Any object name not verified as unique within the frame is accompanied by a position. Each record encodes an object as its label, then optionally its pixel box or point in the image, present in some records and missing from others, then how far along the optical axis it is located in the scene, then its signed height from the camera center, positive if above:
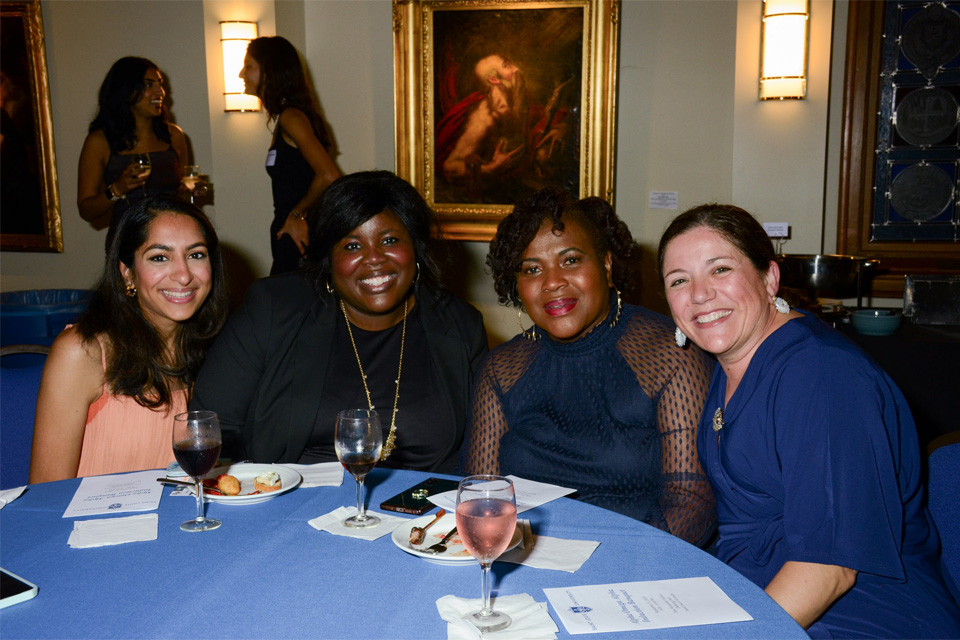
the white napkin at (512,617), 1.06 -0.62
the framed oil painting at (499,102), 5.34 +0.61
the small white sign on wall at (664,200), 5.39 -0.11
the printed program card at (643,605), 1.08 -0.62
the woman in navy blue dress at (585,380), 1.94 -0.53
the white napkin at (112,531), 1.36 -0.63
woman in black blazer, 2.26 -0.50
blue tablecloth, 1.08 -0.62
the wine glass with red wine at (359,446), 1.48 -0.50
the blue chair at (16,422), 2.15 -0.65
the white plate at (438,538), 1.27 -0.62
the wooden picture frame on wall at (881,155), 5.16 +0.19
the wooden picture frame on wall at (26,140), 5.67 +0.38
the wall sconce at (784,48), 4.85 +0.86
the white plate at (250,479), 1.57 -0.64
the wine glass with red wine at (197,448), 1.45 -0.49
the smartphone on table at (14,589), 1.13 -0.60
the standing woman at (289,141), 4.22 +0.26
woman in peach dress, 2.07 -0.46
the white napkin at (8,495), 1.55 -0.63
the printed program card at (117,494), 1.54 -0.64
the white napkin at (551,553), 1.27 -0.63
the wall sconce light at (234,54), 4.96 +0.87
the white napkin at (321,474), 1.70 -0.66
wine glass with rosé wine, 1.07 -0.47
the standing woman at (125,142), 4.39 +0.28
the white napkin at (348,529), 1.41 -0.64
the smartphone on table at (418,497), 1.55 -0.65
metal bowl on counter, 3.74 -0.44
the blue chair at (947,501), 1.53 -0.64
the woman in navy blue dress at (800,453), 1.36 -0.52
